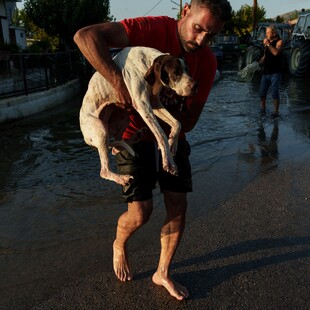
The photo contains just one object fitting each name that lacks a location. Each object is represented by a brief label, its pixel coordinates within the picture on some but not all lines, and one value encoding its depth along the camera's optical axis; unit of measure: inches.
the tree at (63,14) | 732.0
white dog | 75.9
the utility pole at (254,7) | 1385.8
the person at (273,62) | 335.9
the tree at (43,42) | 733.9
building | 817.5
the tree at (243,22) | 1819.6
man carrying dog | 84.8
